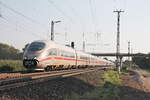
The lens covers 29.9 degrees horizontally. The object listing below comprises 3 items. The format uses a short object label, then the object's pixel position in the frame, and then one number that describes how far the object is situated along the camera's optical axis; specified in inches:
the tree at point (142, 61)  4505.9
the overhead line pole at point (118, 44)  1850.6
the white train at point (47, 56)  984.3
